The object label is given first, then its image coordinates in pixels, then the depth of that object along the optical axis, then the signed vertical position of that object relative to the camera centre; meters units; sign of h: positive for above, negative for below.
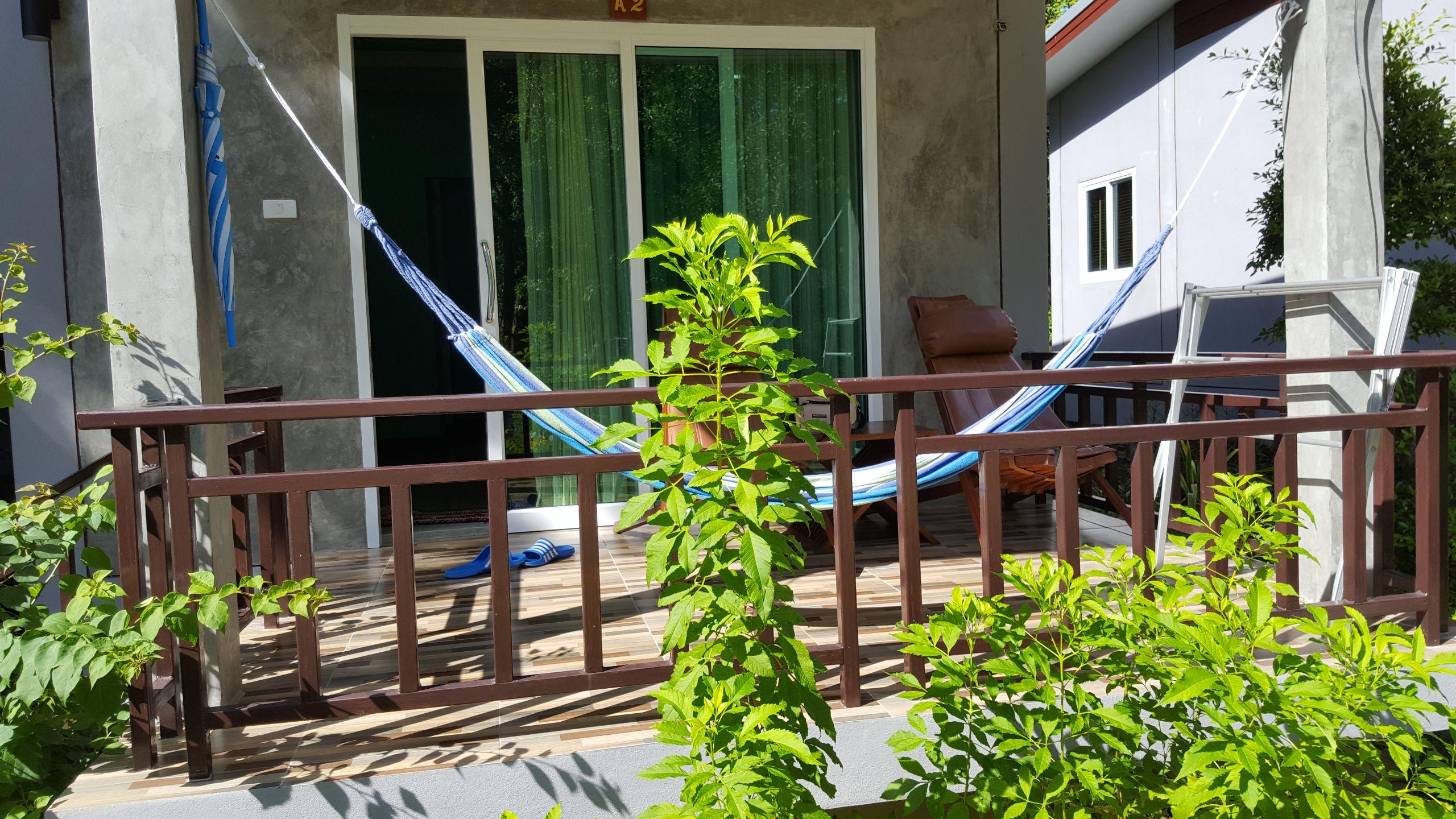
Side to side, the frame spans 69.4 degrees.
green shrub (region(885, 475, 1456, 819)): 1.53 -0.63
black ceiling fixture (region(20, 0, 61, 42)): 4.26 +1.34
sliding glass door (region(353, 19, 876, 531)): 4.93 +0.72
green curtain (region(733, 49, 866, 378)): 5.24 +0.75
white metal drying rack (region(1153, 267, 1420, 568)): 2.92 -0.05
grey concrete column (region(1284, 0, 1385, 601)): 3.04 +0.34
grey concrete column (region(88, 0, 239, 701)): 2.53 +0.36
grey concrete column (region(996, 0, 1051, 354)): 5.48 +0.78
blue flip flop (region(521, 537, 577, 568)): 4.24 -0.91
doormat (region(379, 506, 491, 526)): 5.52 -0.97
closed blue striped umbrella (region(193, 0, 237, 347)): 2.68 +0.47
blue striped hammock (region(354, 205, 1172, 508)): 3.38 -0.25
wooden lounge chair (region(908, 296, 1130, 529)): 4.52 -0.13
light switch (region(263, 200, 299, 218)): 4.66 +0.58
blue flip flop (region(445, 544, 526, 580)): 4.08 -0.92
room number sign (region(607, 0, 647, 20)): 4.93 +1.50
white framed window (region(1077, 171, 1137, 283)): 9.73 +0.81
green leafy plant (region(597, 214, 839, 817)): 1.53 -0.31
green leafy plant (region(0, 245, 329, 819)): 1.99 -0.56
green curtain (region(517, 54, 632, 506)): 4.96 +0.52
